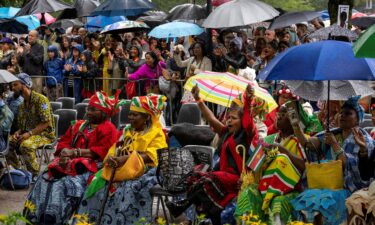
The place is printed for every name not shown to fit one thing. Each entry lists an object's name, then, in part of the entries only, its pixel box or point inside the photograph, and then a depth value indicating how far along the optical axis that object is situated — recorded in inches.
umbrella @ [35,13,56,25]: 1198.3
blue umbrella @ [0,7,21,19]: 1187.7
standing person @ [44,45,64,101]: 842.8
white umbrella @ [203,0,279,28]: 685.9
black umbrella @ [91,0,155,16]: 802.2
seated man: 536.1
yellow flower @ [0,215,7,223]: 237.5
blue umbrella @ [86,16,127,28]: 1061.3
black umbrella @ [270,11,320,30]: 756.6
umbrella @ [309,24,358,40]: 457.7
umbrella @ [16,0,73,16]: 811.9
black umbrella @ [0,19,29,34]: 922.7
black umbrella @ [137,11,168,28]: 1067.2
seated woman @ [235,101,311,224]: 353.4
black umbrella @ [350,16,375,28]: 866.1
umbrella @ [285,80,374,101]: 397.1
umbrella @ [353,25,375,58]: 306.5
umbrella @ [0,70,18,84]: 517.4
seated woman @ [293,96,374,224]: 342.0
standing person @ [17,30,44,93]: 841.5
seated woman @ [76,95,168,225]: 402.9
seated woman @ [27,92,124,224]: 414.4
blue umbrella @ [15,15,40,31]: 1131.0
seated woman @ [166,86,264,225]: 374.3
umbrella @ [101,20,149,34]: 848.9
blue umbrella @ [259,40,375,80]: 343.6
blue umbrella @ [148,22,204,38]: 802.2
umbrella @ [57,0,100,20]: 886.4
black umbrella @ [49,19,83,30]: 1164.4
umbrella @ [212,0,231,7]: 887.1
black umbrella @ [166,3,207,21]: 813.2
